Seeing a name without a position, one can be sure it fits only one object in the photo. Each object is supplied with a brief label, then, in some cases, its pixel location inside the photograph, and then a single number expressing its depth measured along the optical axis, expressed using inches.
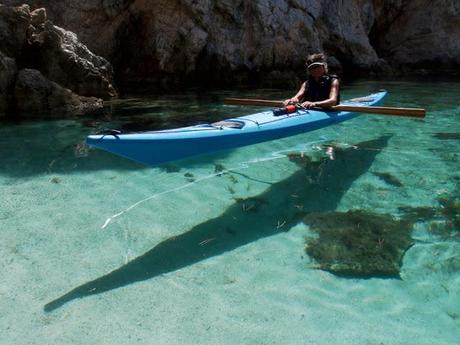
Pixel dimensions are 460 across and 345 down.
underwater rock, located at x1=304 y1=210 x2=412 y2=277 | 150.0
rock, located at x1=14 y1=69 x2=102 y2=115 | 401.7
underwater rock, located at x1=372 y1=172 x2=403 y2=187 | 230.5
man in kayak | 266.8
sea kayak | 164.1
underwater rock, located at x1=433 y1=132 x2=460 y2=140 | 323.0
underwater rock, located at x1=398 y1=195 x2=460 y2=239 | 177.0
